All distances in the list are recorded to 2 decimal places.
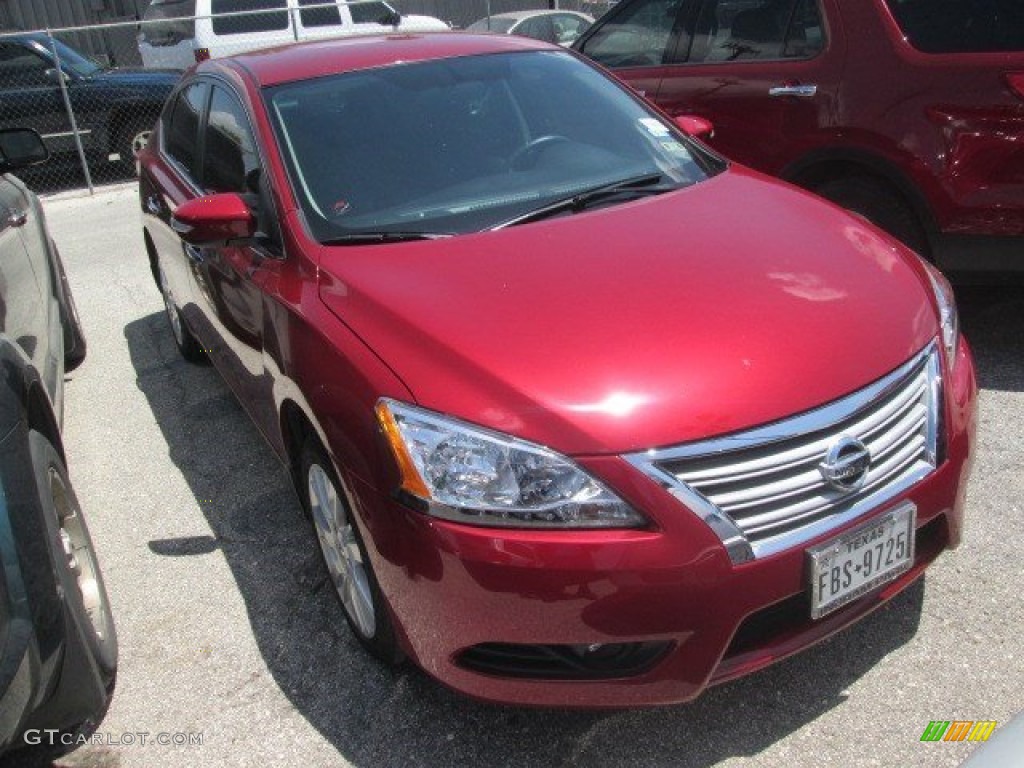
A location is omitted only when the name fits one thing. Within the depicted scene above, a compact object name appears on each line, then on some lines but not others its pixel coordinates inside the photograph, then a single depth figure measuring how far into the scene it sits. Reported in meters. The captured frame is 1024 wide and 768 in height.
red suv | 4.01
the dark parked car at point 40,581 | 2.04
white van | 12.86
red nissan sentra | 2.11
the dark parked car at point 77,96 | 10.75
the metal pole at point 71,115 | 10.71
